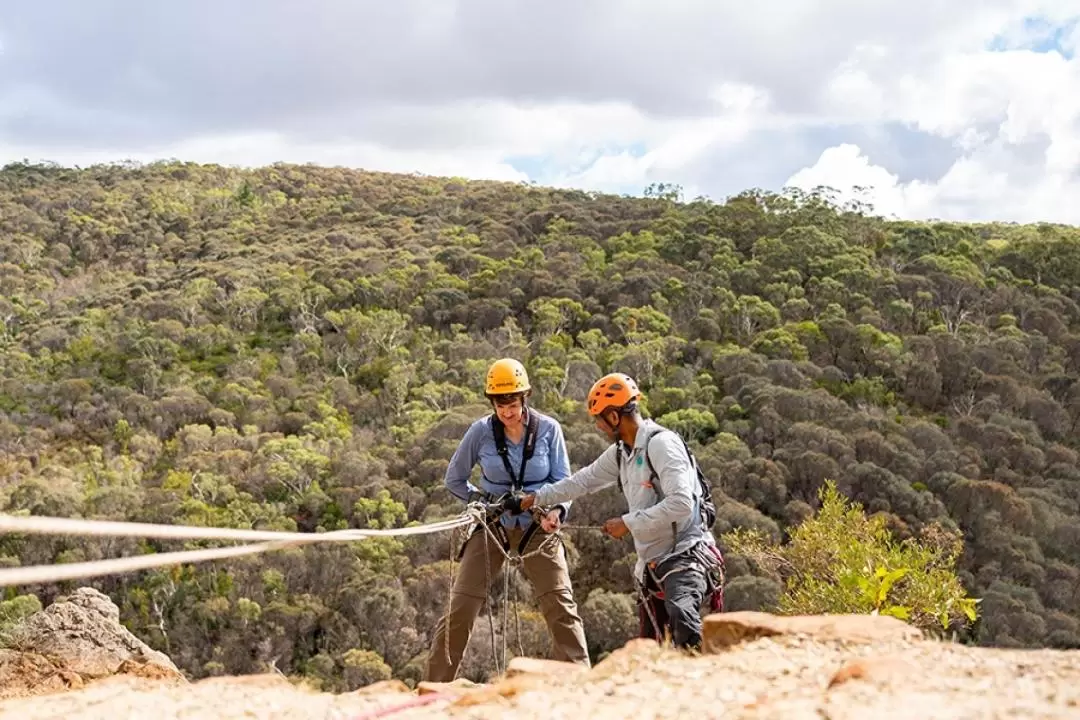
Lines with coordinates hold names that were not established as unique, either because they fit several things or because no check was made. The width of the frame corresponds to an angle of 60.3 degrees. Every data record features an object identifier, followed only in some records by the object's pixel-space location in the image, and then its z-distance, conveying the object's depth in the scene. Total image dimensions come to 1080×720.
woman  4.92
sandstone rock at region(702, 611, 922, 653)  3.84
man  4.20
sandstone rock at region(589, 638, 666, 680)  3.68
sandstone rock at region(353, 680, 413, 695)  3.77
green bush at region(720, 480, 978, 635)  6.41
